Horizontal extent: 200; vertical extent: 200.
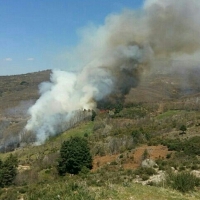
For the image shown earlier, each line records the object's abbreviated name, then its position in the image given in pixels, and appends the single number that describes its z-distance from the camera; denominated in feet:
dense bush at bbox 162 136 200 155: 108.68
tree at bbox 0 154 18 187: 106.32
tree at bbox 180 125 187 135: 152.63
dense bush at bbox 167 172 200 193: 53.83
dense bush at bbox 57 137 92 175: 113.29
